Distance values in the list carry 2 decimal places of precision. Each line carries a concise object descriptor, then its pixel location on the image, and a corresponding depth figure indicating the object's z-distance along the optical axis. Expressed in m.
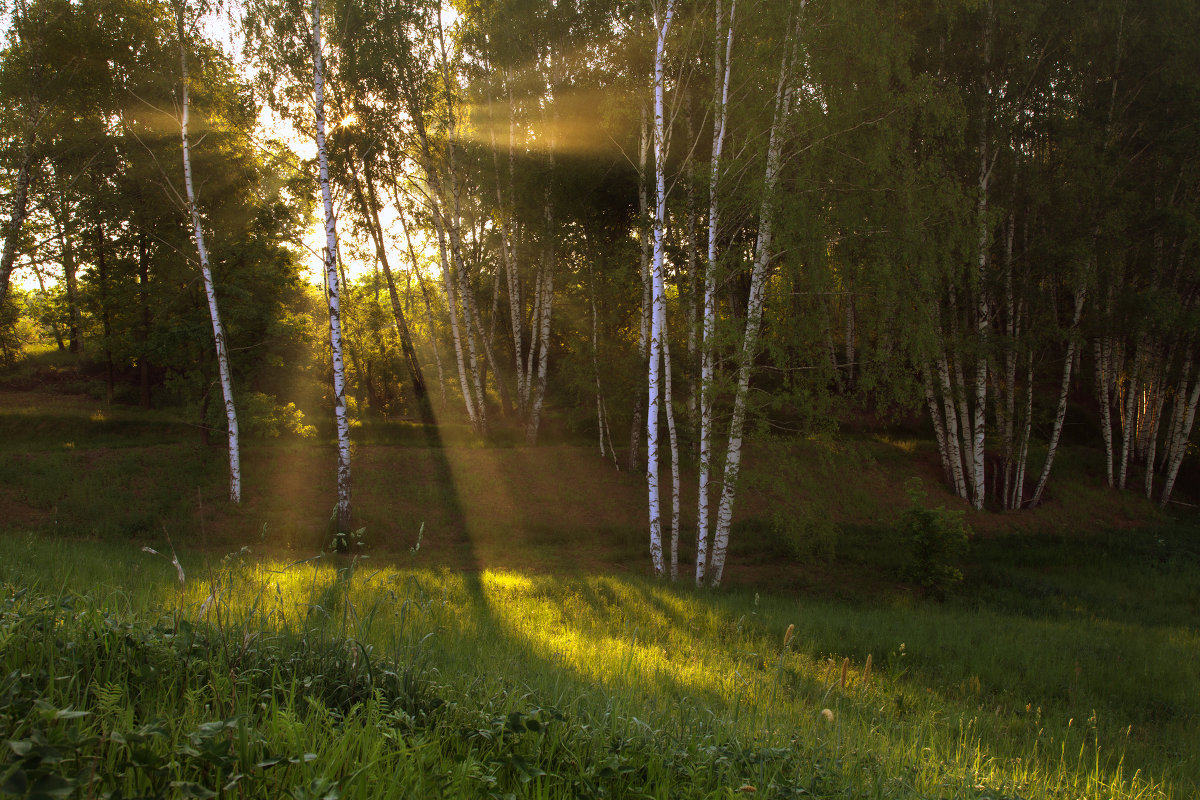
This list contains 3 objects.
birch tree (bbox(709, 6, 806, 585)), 11.80
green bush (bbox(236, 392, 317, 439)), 18.19
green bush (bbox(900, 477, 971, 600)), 13.27
